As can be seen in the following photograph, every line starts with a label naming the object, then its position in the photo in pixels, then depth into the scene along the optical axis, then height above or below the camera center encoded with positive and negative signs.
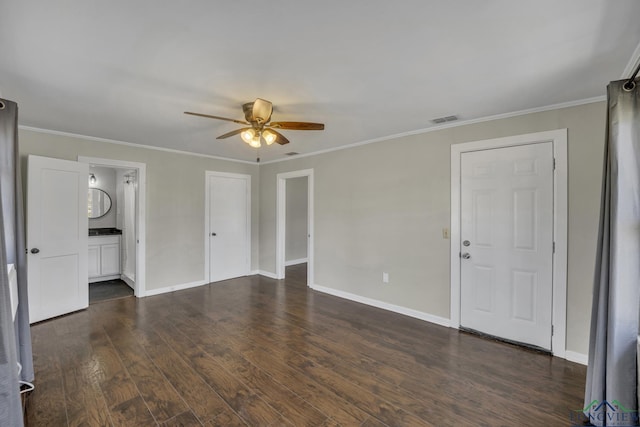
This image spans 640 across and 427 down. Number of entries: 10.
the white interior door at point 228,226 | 5.39 -0.32
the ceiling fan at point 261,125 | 2.48 +0.79
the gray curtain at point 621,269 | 1.60 -0.34
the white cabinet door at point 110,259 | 5.41 -0.96
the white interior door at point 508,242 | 2.83 -0.34
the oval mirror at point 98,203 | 5.75 +0.13
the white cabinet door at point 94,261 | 5.26 -0.97
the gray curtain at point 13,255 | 1.36 -0.29
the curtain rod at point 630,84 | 1.62 +0.74
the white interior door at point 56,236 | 3.44 -0.35
